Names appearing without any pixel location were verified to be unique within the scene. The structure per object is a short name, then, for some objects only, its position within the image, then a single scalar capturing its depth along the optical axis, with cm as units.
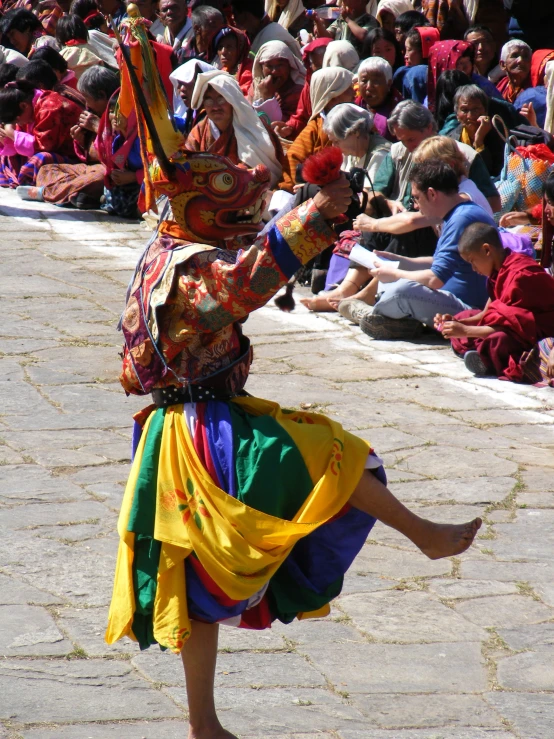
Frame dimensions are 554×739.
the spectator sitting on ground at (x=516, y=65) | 1783
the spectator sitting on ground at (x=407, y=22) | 1987
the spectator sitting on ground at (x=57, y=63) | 2284
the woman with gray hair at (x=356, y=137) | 1543
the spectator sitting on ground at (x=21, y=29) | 2791
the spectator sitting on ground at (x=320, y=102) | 1669
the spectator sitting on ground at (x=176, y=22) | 2292
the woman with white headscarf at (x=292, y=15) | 2314
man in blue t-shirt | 1363
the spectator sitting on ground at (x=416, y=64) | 1823
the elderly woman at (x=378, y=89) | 1747
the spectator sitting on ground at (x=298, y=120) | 1872
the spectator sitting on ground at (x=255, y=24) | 2150
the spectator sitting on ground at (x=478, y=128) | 1616
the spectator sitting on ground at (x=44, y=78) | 2245
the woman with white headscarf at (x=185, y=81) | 1783
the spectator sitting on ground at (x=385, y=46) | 1934
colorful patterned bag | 1561
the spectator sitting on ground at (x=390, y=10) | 2091
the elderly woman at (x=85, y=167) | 2089
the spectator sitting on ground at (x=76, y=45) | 2425
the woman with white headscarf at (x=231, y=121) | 1202
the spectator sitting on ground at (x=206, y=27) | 2136
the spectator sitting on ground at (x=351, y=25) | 2050
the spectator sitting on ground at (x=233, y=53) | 2120
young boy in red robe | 1245
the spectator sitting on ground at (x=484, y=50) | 1883
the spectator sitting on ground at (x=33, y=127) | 2214
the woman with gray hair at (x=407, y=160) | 1518
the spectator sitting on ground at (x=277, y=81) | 1927
